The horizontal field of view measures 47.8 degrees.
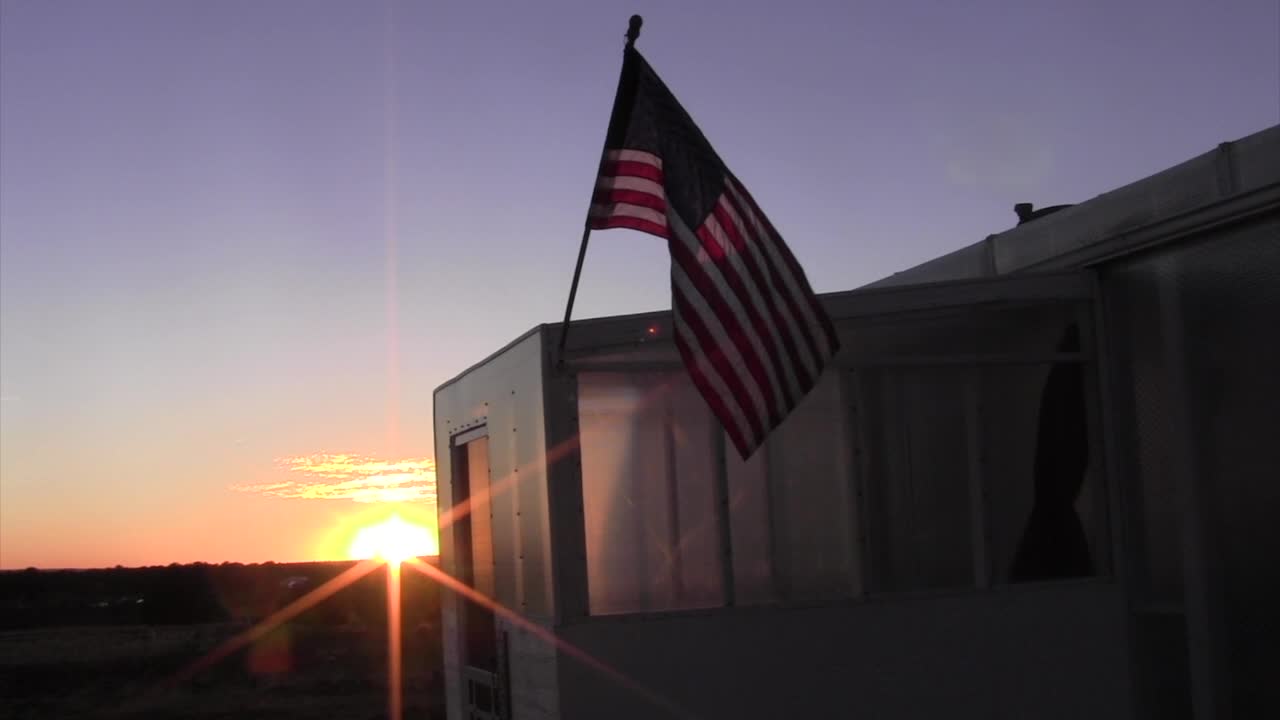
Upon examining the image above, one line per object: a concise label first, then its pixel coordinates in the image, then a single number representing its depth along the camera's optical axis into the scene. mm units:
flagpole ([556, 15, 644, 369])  6457
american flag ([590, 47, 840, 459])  6273
